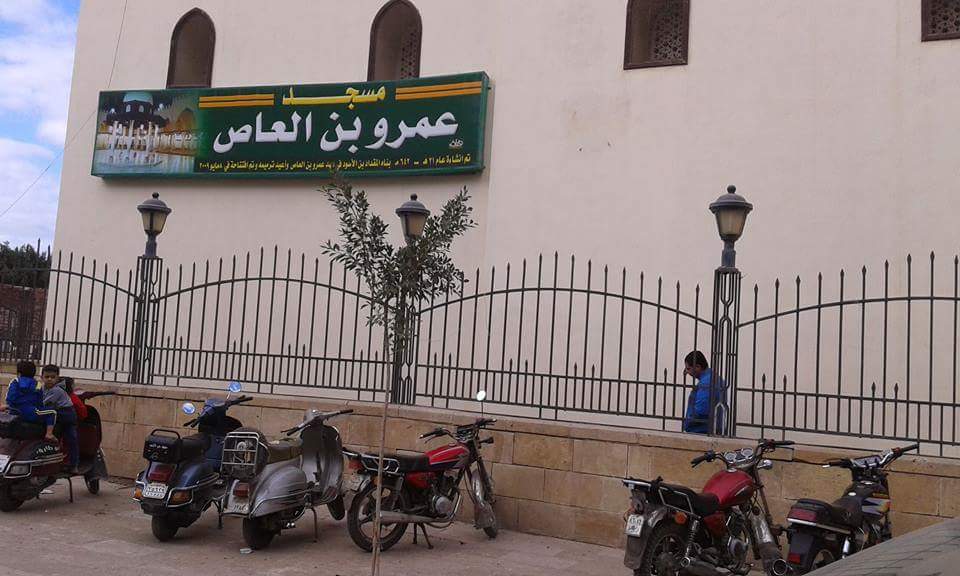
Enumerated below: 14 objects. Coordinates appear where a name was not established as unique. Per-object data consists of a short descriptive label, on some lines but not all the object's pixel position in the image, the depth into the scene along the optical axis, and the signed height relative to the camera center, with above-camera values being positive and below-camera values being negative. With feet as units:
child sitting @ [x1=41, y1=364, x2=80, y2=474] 26.58 -1.82
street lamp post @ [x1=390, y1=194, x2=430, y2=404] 20.42 +1.06
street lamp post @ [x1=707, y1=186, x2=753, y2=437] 24.61 +1.50
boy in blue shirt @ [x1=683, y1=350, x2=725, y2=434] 24.85 -0.52
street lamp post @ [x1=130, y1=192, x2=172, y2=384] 32.35 +0.80
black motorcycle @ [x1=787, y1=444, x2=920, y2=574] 18.93 -2.73
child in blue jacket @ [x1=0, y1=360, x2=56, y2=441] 25.70 -1.48
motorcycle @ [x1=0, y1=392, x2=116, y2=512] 25.43 -3.26
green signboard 40.11 +10.10
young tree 20.15 +2.15
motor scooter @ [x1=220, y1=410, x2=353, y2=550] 22.66 -3.10
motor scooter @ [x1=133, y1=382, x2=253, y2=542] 22.90 -3.21
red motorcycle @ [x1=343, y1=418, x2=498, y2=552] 22.95 -3.17
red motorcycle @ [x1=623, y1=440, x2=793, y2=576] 19.62 -3.12
